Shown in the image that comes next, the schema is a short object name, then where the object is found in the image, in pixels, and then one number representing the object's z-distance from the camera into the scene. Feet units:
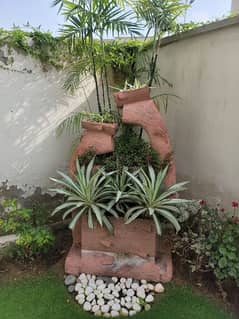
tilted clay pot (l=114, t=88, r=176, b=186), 9.16
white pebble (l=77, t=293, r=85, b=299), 8.20
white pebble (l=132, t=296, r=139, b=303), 8.05
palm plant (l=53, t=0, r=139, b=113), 9.95
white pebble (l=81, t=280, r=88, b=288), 8.56
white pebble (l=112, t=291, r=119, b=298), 8.21
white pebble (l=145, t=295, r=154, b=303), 8.12
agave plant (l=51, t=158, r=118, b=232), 8.51
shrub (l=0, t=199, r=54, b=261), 9.40
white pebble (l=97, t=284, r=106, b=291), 8.41
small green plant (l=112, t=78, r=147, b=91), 9.24
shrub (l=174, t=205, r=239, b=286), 7.98
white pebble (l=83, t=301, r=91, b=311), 7.86
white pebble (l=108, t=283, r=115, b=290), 8.42
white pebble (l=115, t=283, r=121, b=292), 8.38
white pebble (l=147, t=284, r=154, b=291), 8.51
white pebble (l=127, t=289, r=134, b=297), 8.23
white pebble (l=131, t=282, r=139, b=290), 8.43
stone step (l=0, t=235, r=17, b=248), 10.61
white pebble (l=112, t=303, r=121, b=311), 7.77
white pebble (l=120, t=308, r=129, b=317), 7.66
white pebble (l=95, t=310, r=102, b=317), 7.68
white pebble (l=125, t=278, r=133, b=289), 8.50
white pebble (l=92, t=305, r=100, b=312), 7.80
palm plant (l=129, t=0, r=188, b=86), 9.89
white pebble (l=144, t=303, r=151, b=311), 7.87
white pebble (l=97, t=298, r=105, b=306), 7.95
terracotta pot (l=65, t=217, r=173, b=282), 8.76
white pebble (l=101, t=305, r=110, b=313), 7.75
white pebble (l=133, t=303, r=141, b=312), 7.82
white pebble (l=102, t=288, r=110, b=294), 8.29
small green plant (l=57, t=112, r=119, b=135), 10.02
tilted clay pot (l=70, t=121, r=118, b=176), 9.36
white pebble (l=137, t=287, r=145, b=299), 8.21
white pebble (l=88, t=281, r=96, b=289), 8.51
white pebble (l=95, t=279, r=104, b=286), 8.59
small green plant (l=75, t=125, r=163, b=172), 9.49
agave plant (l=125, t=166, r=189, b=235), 8.20
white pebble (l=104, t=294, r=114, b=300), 8.12
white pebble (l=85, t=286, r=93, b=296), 8.31
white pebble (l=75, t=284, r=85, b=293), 8.42
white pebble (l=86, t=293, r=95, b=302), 8.13
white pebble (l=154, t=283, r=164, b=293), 8.48
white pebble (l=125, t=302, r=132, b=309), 7.87
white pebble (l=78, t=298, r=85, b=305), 8.07
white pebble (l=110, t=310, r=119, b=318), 7.63
